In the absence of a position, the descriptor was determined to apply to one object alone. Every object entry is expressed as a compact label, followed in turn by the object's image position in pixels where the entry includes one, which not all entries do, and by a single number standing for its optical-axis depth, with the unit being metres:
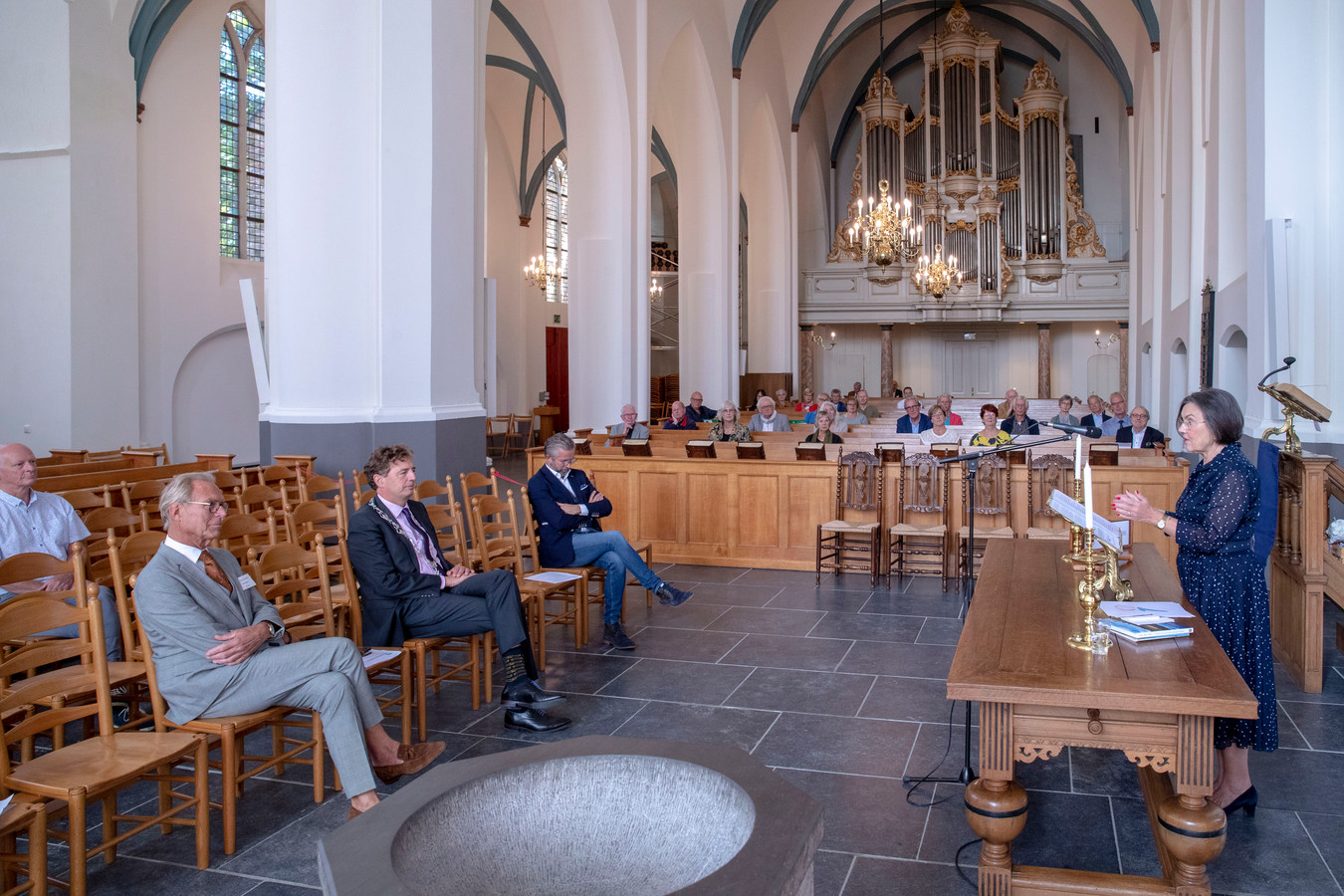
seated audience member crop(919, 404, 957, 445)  9.03
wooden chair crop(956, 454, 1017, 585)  7.37
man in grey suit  3.10
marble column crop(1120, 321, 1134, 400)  21.22
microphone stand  3.51
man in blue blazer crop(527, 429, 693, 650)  5.65
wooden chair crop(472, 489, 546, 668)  5.09
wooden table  2.35
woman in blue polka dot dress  3.10
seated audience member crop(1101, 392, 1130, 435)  11.58
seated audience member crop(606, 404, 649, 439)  10.42
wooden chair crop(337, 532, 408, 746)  3.83
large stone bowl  1.53
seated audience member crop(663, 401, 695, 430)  11.59
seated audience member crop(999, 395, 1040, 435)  9.53
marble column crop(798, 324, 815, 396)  22.00
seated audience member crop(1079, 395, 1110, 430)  12.32
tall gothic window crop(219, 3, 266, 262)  14.02
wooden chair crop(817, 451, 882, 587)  7.61
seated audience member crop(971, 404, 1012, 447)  8.02
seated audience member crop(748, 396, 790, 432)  10.91
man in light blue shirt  4.48
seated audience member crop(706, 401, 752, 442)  9.77
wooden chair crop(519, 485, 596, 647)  5.50
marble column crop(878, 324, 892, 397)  21.88
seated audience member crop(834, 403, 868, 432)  12.24
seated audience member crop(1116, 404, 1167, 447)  10.20
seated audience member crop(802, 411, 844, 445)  8.89
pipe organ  20.48
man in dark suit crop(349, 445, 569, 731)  4.11
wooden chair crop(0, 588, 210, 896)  2.57
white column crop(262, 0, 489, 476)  7.46
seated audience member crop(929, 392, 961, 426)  10.60
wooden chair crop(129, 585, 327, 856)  3.05
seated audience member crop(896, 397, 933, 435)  10.42
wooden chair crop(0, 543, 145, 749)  2.96
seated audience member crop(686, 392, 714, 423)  12.90
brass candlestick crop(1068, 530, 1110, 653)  2.67
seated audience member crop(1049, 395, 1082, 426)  12.10
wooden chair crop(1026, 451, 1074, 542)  7.28
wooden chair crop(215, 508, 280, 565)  4.35
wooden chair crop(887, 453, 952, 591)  7.45
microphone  3.33
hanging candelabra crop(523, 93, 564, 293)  17.77
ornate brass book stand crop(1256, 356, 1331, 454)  4.68
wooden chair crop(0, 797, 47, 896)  2.39
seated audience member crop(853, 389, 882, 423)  14.92
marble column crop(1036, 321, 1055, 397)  21.28
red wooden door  21.06
